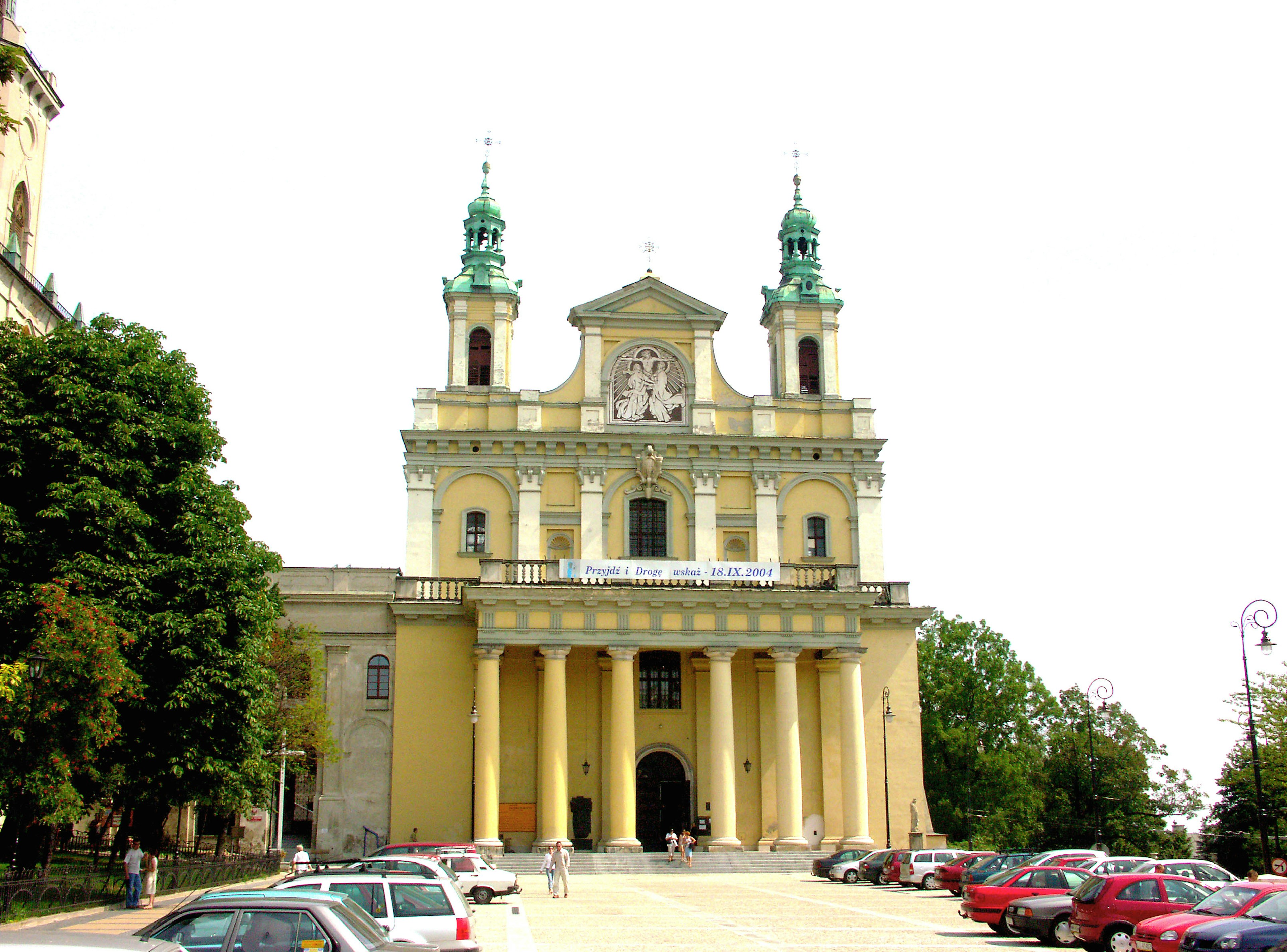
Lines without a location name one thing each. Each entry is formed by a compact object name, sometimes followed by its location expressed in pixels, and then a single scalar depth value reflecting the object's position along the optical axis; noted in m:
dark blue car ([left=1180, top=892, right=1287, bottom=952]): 15.49
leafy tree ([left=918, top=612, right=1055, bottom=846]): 66.31
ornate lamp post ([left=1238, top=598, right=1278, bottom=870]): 29.34
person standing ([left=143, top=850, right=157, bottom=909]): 28.39
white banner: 44.62
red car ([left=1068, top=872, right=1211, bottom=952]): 19.91
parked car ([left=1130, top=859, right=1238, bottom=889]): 23.69
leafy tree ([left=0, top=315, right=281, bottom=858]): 28.91
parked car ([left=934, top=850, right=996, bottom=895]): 32.56
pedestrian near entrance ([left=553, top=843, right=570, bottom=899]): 31.83
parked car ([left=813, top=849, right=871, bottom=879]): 39.78
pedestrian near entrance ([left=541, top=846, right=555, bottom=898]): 33.44
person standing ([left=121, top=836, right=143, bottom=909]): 27.98
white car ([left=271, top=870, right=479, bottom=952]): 16.44
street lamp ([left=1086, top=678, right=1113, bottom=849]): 39.62
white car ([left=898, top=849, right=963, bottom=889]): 35.75
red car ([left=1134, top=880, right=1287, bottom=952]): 17.36
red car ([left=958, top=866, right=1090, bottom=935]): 23.56
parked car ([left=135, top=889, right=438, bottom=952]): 11.01
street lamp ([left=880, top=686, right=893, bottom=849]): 48.75
